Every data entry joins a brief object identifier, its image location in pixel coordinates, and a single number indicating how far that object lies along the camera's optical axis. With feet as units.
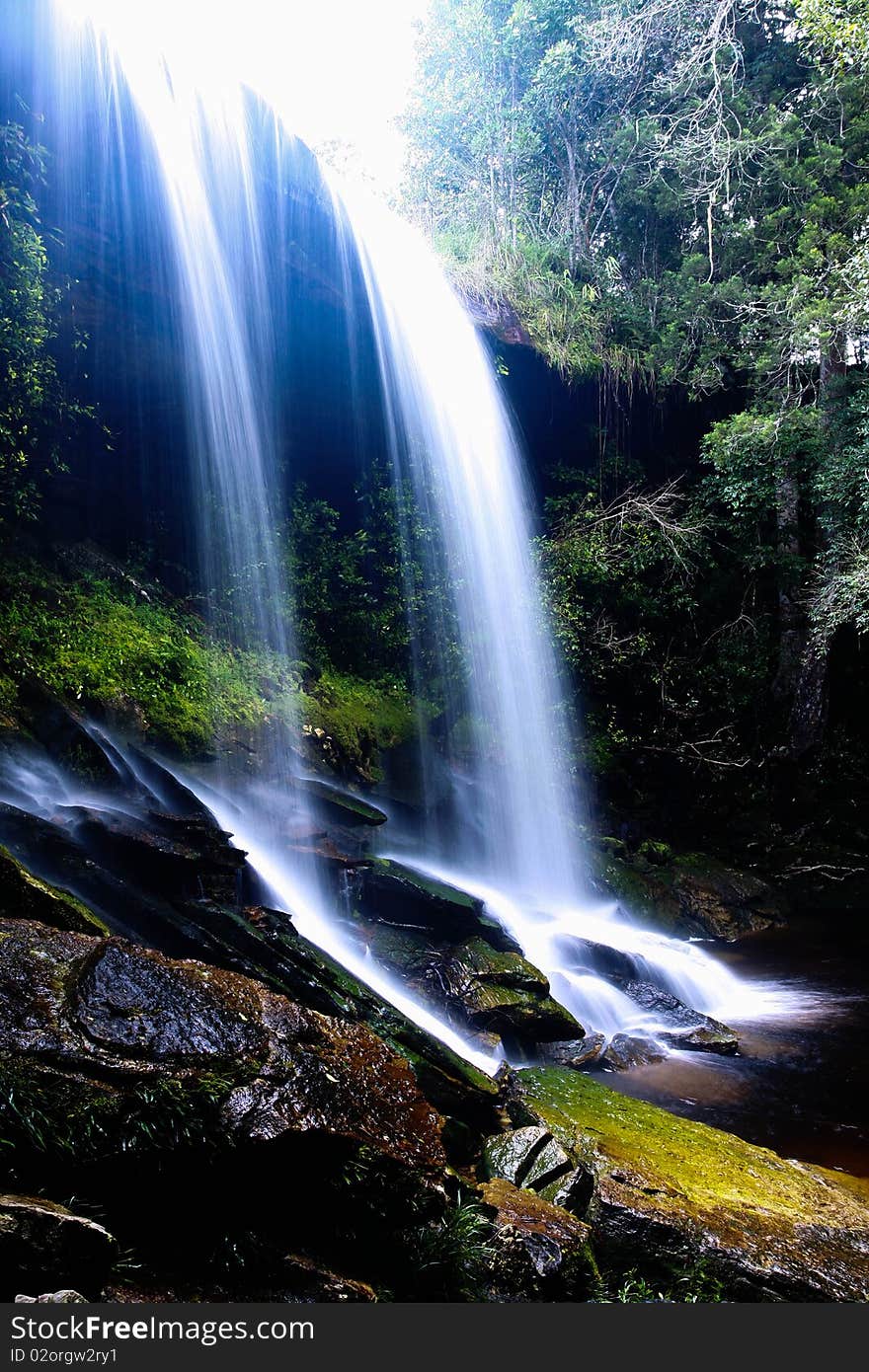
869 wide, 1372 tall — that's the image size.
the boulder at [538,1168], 11.49
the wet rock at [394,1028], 14.43
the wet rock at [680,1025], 21.75
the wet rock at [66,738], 21.04
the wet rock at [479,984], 20.03
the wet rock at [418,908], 23.54
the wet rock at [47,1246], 6.15
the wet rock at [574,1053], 20.03
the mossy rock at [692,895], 34.88
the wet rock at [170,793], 20.88
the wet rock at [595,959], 26.91
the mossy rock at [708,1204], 10.39
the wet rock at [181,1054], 7.84
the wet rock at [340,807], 27.99
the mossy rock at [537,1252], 9.04
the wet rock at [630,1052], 20.26
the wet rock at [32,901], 11.26
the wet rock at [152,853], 16.76
